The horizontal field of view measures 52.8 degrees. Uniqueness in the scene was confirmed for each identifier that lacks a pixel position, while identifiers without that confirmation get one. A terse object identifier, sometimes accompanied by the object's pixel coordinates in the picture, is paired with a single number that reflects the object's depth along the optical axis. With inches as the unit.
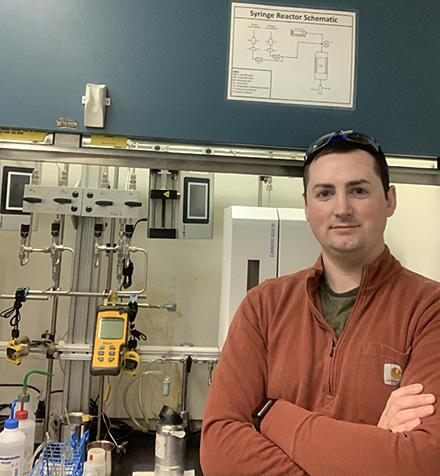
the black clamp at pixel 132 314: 65.3
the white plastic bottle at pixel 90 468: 56.5
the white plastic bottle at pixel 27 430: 60.6
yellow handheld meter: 59.5
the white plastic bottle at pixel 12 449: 54.3
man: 38.0
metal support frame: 69.6
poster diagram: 61.4
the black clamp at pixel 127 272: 69.2
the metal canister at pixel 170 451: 60.0
